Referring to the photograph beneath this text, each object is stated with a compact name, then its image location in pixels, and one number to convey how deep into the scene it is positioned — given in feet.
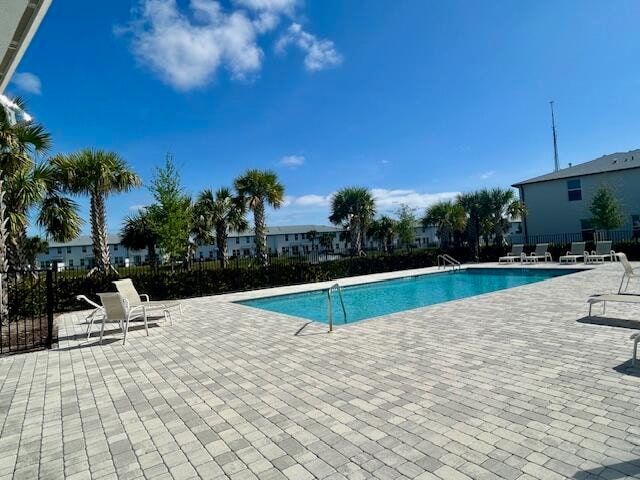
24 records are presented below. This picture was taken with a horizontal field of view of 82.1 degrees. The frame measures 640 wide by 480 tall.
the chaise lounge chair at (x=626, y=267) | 27.46
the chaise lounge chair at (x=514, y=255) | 74.51
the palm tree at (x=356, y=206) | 92.68
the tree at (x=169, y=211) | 53.04
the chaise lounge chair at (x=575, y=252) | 65.65
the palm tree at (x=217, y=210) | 86.17
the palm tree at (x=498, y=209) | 89.10
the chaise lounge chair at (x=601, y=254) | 61.87
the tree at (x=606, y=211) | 69.41
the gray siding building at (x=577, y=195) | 79.92
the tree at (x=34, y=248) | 77.70
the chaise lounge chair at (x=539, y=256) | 71.26
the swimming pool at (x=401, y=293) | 39.86
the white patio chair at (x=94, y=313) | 25.12
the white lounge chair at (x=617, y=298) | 19.74
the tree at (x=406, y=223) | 97.76
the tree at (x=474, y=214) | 86.53
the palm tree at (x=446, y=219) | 94.94
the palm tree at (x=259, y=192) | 65.82
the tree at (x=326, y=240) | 206.34
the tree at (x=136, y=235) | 107.65
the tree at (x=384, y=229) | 148.36
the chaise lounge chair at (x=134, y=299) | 27.22
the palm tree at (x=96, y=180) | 47.14
